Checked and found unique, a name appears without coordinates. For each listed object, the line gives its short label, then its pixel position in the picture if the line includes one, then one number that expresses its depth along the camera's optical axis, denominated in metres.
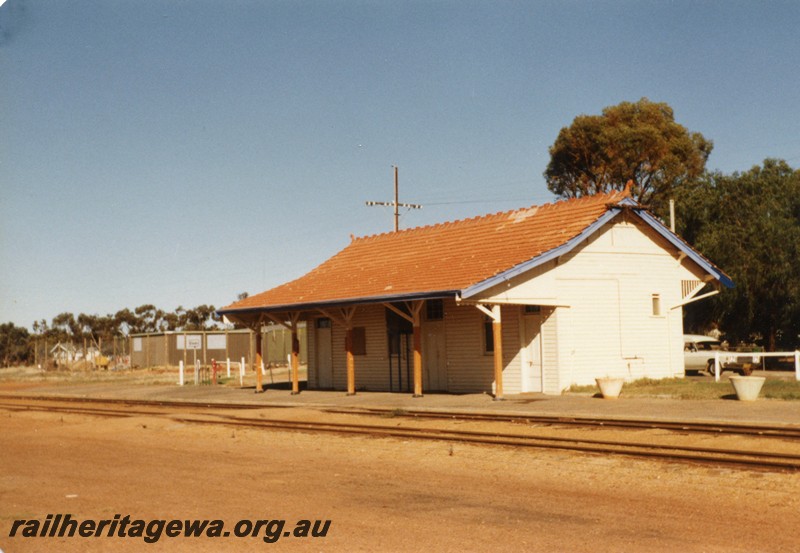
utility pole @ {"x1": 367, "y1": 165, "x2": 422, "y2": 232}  45.97
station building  23.84
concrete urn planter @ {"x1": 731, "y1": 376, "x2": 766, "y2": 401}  19.52
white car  29.95
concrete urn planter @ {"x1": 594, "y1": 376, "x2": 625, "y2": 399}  21.61
